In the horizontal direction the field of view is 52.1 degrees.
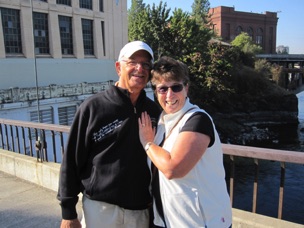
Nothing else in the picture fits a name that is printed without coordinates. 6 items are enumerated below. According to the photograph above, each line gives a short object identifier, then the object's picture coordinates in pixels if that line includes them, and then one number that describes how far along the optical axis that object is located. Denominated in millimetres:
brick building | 81125
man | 2156
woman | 1698
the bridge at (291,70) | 59644
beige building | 20297
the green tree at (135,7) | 65850
